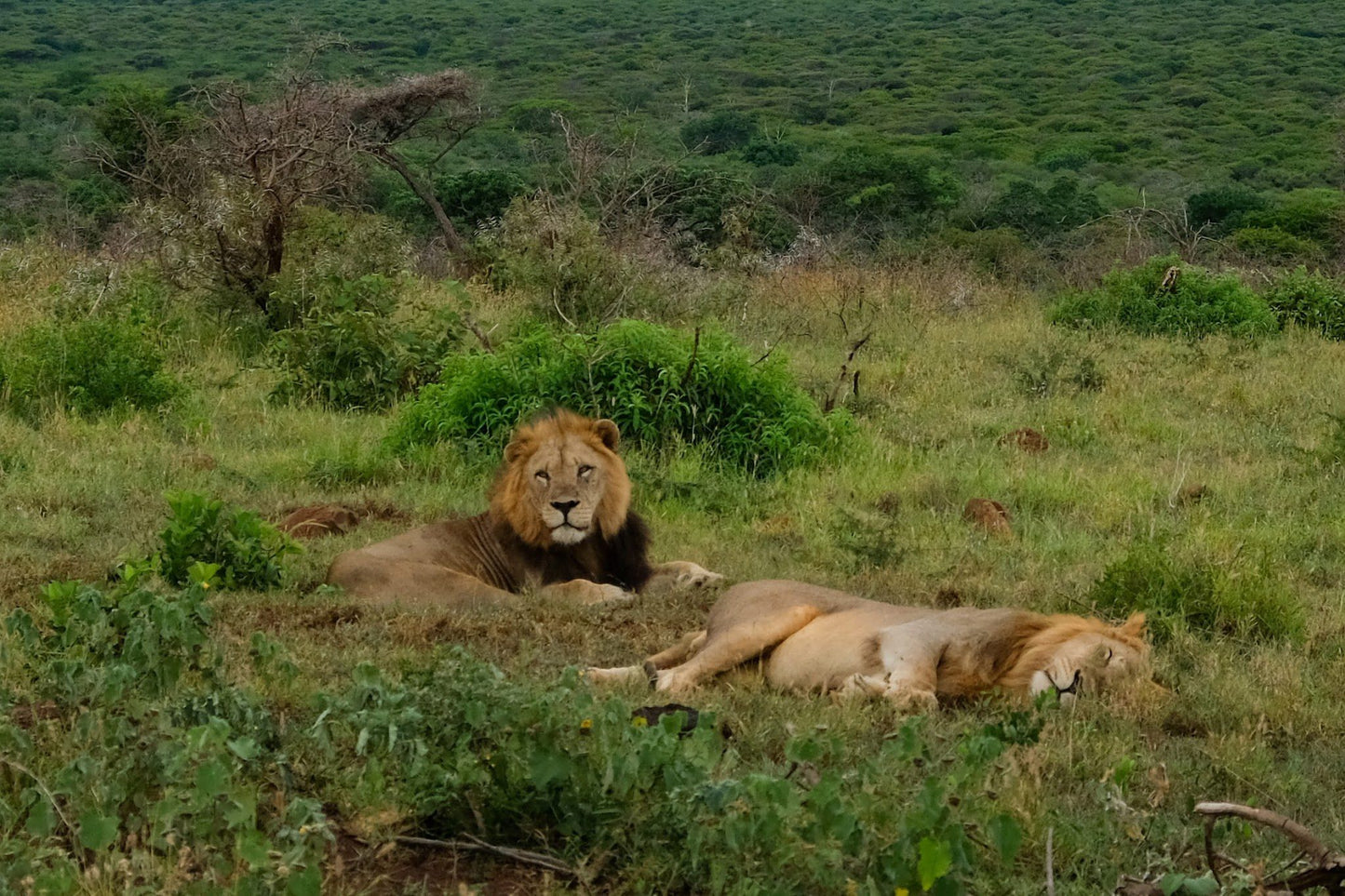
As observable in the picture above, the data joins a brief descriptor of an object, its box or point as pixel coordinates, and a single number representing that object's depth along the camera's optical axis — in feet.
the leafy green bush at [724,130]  168.25
